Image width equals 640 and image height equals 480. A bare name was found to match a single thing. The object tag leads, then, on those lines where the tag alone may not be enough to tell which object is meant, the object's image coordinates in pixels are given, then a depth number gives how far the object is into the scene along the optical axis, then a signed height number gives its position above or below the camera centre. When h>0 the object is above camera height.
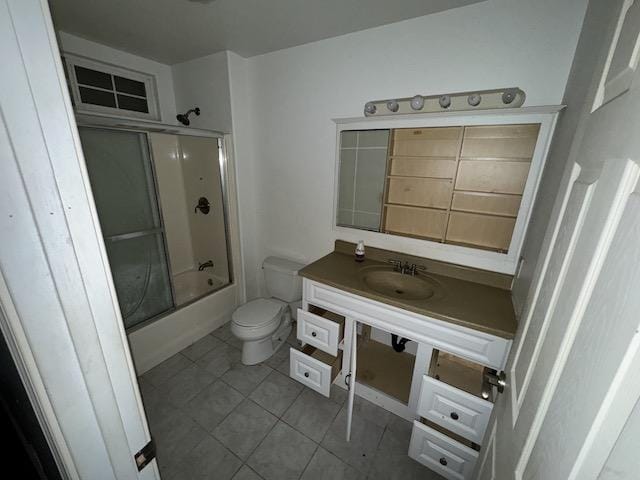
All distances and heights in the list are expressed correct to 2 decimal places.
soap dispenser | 1.73 -0.50
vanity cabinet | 1.11 -1.03
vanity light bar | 1.20 +0.39
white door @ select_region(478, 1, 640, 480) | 0.29 -0.18
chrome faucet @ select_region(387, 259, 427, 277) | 1.57 -0.56
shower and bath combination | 1.68 -0.35
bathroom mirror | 1.30 -0.02
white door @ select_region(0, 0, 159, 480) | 0.29 -0.13
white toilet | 1.80 -1.04
